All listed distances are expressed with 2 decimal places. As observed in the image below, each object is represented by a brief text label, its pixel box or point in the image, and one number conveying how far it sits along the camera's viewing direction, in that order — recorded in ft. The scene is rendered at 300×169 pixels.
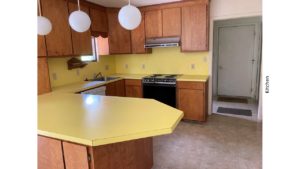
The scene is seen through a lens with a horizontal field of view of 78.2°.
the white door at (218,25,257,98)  15.48
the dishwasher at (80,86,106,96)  9.53
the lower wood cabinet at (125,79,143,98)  12.22
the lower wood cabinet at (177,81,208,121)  10.82
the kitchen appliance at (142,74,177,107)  11.29
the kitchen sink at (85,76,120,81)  12.13
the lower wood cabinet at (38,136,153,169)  4.03
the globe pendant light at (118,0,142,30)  5.34
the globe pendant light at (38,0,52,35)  5.72
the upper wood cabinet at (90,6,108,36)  11.17
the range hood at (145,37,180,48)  11.30
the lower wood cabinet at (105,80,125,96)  11.11
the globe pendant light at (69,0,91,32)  5.88
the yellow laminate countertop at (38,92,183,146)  3.84
